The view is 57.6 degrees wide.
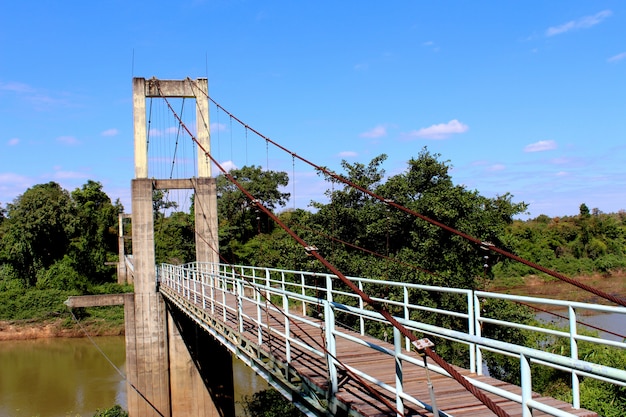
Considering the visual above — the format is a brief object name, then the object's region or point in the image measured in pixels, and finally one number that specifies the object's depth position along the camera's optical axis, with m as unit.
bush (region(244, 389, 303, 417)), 14.45
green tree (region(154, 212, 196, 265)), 34.66
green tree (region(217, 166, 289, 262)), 35.47
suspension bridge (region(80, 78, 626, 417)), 3.45
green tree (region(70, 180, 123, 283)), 37.88
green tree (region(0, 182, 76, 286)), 35.41
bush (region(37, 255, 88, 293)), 35.28
